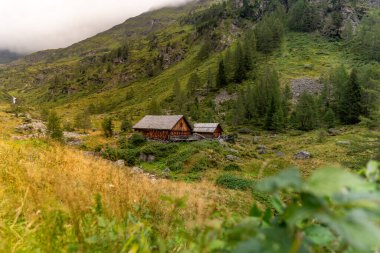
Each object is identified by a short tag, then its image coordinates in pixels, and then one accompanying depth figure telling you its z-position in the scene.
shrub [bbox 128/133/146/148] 56.64
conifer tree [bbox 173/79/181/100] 110.38
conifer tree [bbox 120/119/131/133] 77.56
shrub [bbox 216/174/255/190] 27.94
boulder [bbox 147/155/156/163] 47.46
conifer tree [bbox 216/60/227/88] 110.38
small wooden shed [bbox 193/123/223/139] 62.84
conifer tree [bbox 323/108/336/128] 68.88
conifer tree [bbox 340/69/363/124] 68.69
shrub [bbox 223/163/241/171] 39.22
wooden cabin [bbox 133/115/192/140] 63.22
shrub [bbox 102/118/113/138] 67.19
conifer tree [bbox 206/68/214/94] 112.84
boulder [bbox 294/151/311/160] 45.03
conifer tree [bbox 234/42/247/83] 110.38
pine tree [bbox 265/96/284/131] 70.94
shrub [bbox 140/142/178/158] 48.91
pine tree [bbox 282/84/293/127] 74.57
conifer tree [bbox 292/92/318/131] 69.81
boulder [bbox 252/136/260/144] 61.09
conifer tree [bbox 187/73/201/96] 113.45
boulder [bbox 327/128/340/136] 61.43
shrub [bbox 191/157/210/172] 39.06
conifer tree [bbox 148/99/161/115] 94.06
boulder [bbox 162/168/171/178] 36.47
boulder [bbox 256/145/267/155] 51.75
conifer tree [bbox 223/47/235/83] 114.60
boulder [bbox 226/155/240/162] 44.43
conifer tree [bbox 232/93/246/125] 81.38
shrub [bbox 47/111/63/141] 49.88
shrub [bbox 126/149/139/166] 45.28
